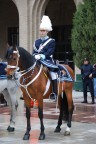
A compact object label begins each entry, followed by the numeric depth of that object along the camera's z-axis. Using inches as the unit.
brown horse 569.3
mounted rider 602.0
